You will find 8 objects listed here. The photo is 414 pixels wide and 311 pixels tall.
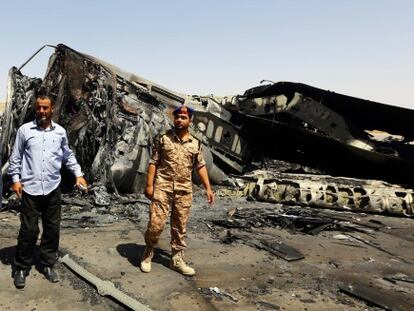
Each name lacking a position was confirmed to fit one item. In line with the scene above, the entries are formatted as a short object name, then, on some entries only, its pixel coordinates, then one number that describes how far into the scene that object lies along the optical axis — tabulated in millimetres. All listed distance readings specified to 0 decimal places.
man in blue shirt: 3844
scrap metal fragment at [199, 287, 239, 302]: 4016
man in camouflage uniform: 4219
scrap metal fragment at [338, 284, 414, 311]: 4086
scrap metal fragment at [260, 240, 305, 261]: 5484
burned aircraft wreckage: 7973
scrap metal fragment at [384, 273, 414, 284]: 4898
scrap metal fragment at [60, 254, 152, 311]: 3617
